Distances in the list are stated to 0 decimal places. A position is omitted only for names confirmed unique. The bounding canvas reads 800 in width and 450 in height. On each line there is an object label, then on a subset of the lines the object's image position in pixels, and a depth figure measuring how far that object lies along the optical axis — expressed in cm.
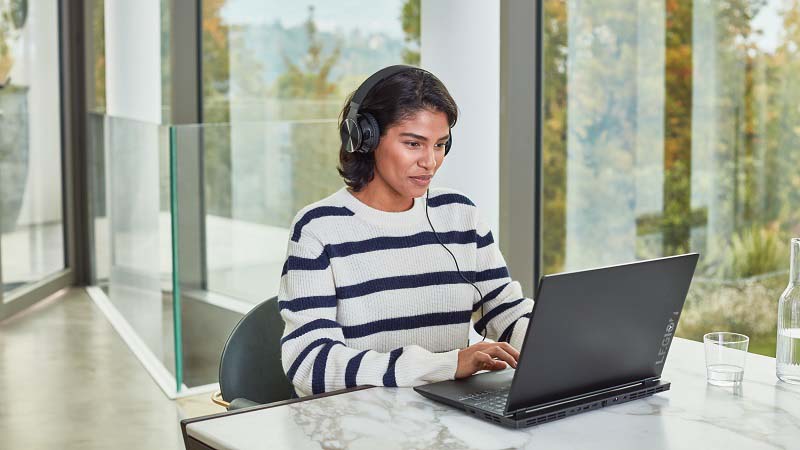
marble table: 132
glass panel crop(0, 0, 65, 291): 610
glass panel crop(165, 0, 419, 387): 396
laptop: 138
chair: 190
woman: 177
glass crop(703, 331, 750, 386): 165
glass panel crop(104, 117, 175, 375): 416
